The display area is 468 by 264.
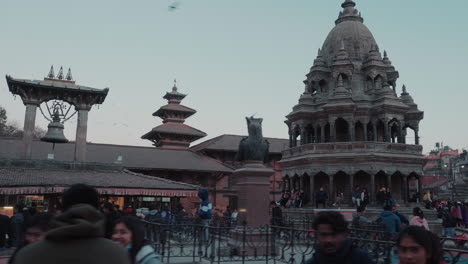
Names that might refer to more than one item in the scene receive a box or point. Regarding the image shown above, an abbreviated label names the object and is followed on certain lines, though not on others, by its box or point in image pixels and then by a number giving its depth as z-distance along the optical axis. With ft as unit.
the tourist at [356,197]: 82.89
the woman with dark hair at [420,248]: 11.66
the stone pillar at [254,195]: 43.75
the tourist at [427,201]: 92.25
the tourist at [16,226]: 48.88
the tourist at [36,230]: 14.73
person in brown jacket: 6.79
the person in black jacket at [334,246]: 12.21
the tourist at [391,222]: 37.52
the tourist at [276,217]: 60.64
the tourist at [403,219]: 44.55
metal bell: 77.92
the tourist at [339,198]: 92.89
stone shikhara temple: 100.89
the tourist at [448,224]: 53.65
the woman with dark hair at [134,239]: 13.78
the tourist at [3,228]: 48.39
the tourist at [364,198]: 81.68
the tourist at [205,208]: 43.65
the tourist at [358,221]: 53.52
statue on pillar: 46.96
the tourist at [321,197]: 84.79
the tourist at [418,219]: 34.30
